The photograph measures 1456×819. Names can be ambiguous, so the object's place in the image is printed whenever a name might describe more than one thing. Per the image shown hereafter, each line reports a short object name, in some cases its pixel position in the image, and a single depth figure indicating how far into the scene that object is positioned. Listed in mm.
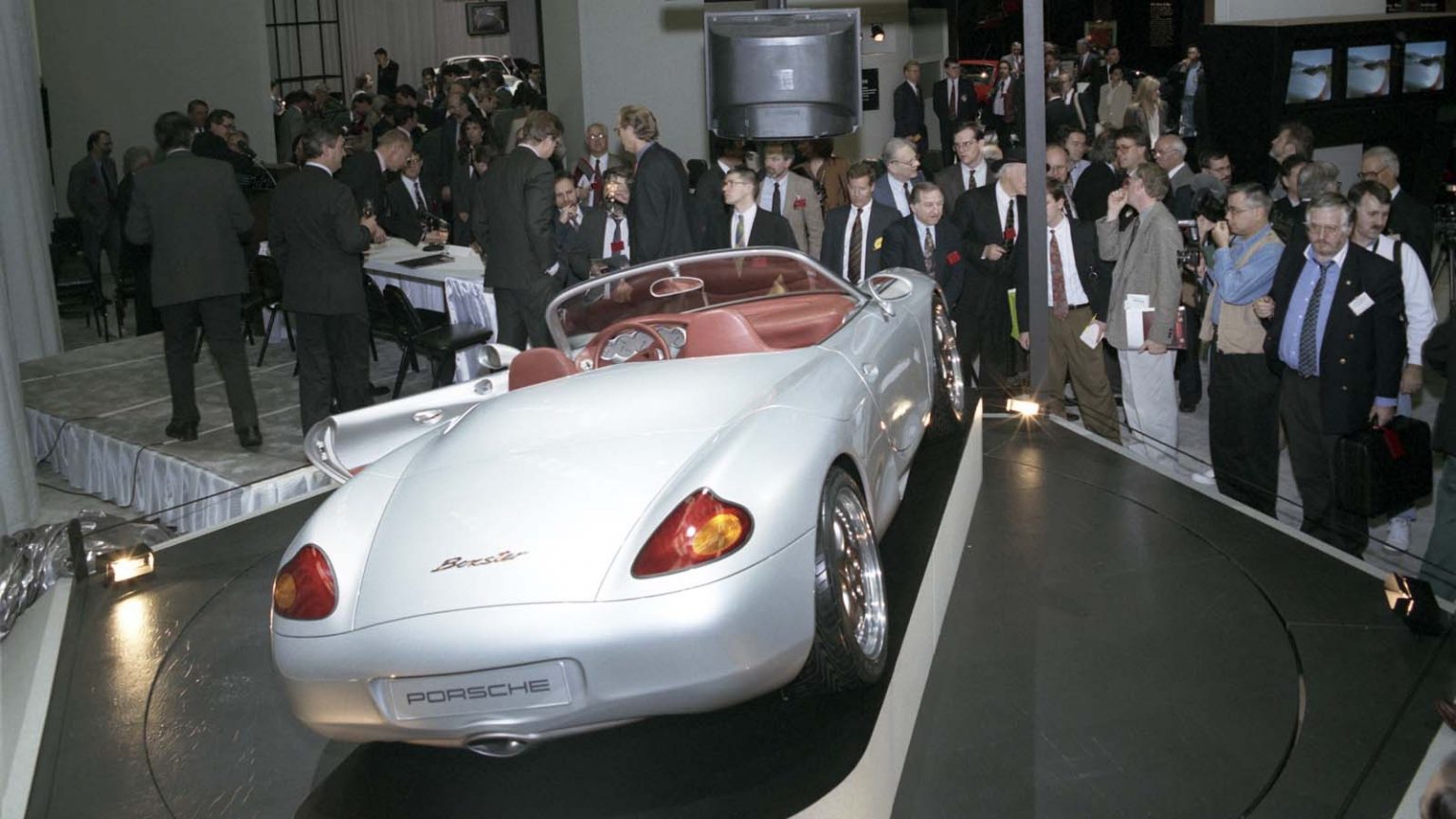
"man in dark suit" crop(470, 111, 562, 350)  7691
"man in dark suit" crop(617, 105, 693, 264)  8062
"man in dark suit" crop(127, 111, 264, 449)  7168
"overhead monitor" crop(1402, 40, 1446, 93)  12664
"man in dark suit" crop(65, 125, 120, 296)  12641
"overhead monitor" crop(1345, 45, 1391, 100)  12383
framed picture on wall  28406
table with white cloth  8477
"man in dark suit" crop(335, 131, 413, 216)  10539
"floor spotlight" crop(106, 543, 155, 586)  4840
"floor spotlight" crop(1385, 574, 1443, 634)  4188
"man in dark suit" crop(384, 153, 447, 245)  10242
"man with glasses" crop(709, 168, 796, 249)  7691
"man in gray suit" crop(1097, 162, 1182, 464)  6520
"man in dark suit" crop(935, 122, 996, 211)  8500
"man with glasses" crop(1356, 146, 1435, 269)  7188
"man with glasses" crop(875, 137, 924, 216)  7922
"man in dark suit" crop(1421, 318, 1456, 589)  5062
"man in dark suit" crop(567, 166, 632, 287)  8336
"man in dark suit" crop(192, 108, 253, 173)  11570
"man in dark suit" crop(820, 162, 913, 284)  7293
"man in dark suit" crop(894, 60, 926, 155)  15133
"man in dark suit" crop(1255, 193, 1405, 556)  5453
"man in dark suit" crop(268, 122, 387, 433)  7051
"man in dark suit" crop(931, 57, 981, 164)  16062
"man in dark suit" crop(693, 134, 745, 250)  8727
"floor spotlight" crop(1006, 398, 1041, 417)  6262
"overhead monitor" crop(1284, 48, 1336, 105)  12086
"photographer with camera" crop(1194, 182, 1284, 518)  6051
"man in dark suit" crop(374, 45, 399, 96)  23156
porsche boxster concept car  2834
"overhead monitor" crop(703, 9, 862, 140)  6848
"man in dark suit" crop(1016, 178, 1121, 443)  6832
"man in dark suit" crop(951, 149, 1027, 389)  7262
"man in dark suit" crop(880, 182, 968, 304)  6977
